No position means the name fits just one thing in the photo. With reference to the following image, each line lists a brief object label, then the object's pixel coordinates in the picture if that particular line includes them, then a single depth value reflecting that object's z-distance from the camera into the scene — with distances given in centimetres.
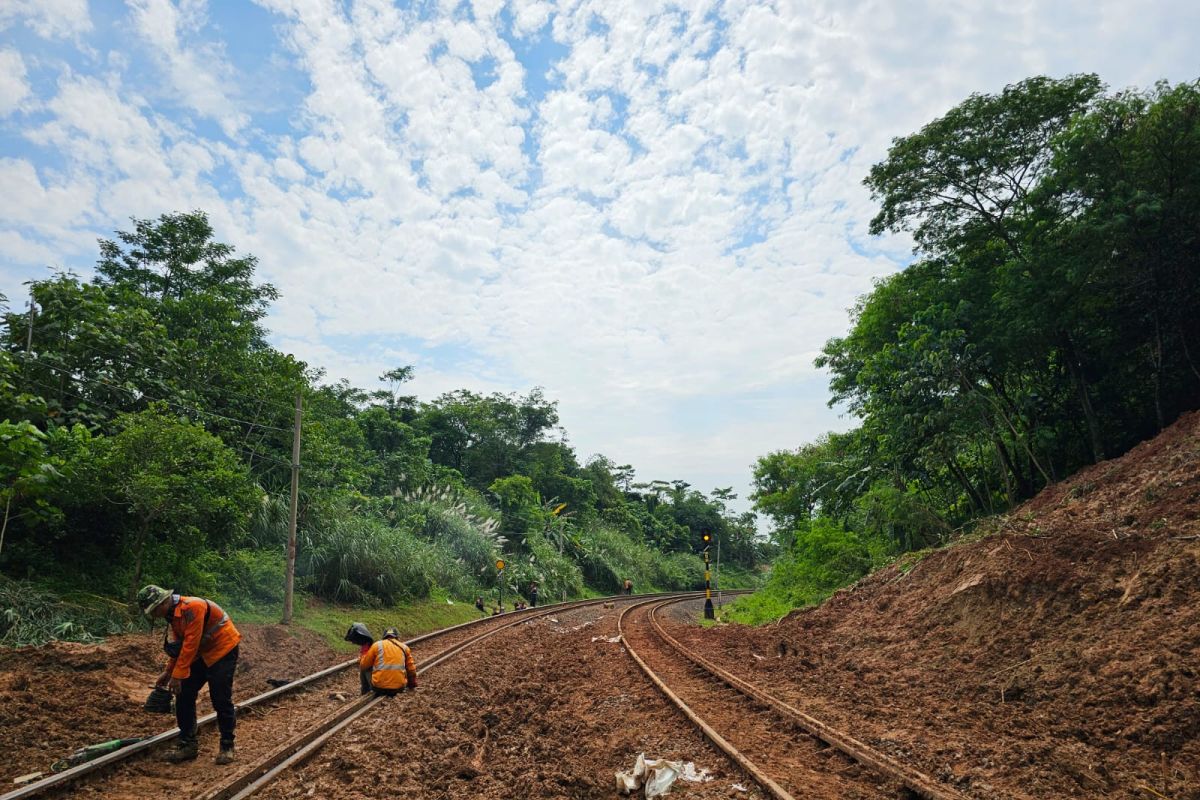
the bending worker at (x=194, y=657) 550
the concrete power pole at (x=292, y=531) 1454
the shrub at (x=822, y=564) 1706
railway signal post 2320
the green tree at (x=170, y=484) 1105
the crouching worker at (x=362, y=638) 855
